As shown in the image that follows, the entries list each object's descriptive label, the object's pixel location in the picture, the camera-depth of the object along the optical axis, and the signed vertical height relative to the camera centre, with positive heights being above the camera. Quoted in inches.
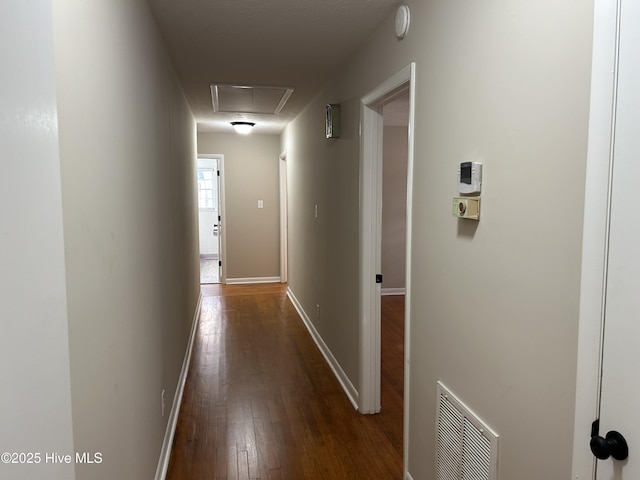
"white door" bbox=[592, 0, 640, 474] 38.0 -6.3
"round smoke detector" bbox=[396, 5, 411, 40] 82.8 +35.4
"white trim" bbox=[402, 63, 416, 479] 81.4 -9.4
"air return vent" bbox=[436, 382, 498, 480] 61.1 -35.7
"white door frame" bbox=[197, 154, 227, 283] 274.2 -10.6
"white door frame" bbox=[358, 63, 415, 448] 108.4 -10.0
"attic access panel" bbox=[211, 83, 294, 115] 155.9 +42.2
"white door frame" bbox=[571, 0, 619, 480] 40.6 -1.9
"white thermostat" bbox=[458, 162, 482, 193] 61.0 +4.1
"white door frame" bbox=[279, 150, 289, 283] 280.4 -11.0
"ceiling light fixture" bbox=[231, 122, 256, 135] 226.1 +41.8
